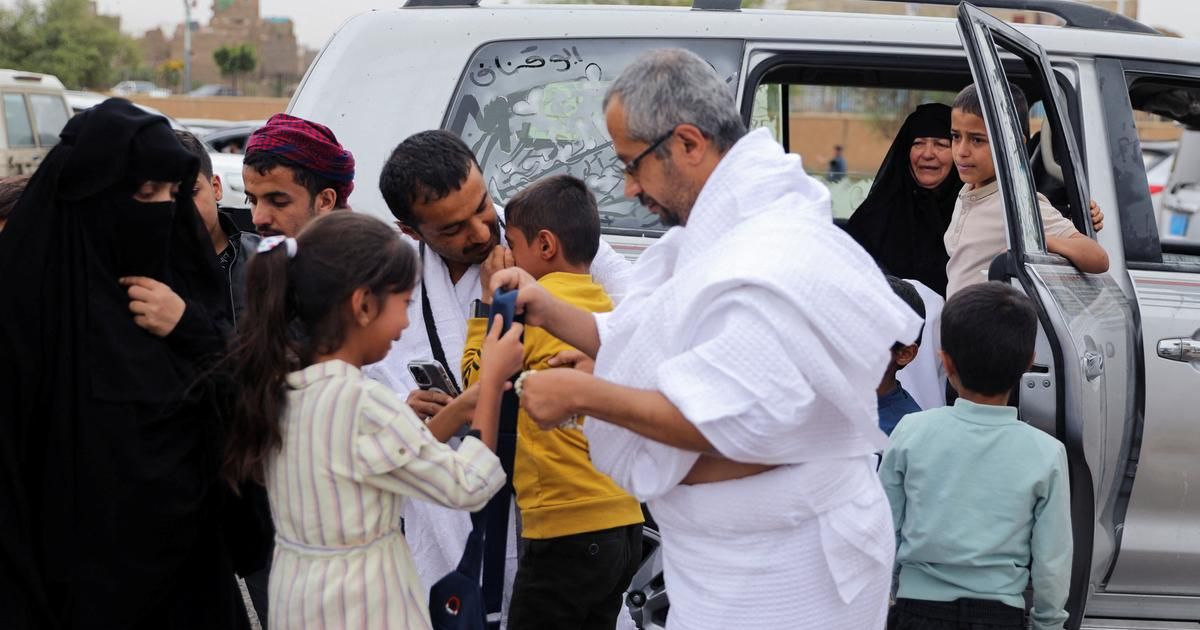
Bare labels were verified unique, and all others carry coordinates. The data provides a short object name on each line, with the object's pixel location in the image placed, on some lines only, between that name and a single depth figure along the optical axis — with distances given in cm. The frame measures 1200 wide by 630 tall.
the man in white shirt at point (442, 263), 296
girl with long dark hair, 231
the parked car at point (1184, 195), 741
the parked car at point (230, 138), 2257
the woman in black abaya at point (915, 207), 485
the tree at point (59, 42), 5350
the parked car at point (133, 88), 5285
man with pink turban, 316
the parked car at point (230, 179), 1441
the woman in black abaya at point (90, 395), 222
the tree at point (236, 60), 7475
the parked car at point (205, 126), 2506
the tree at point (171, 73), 7200
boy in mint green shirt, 291
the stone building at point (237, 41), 9762
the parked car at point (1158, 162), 1554
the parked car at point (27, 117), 1689
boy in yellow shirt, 287
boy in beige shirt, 392
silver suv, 370
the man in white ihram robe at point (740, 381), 206
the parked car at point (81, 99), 2191
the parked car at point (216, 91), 6569
